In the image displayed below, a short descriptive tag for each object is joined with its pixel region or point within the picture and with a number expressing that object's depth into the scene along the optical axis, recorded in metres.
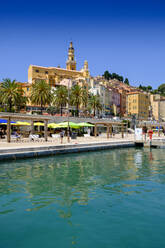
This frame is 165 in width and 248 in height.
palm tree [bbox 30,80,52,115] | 63.06
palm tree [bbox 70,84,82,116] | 72.50
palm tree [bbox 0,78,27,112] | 56.81
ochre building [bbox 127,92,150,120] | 141.50
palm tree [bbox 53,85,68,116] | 70.19
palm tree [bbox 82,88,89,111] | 74.01
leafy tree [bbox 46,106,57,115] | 84.49
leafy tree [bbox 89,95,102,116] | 82.19
